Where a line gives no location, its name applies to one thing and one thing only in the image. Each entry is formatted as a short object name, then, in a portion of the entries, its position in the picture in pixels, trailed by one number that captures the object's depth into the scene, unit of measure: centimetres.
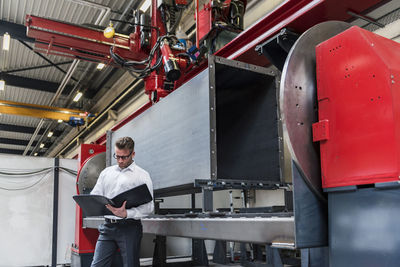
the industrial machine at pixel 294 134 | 110
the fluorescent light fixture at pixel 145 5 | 553
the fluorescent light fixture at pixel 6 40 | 563
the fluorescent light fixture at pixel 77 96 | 965
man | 254
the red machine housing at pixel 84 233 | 486
